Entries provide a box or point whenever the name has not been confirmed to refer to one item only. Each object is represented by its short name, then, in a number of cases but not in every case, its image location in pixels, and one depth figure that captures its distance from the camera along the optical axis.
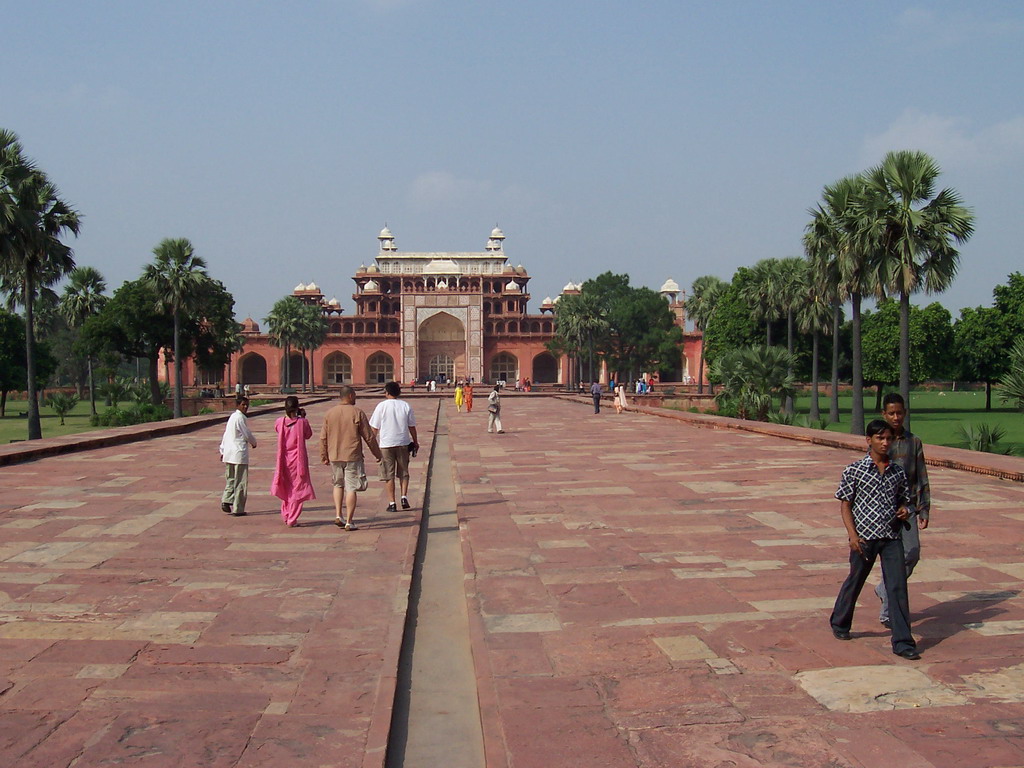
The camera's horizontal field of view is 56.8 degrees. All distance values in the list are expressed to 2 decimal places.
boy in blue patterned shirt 4.73
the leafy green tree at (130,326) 39.22
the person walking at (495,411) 20.41
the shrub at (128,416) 31.19
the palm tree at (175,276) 34.25
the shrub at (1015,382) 18.27
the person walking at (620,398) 31.05
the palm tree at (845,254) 21.66
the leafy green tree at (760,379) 27.25
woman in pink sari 8.49
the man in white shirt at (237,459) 9.04
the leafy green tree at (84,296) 43.78
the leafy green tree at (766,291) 37.44
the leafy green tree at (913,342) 44.19
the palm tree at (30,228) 21.38
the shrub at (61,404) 36.19
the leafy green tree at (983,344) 41.53
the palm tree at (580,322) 57.34
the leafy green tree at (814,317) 34.22
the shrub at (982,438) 17.84
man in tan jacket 8.42
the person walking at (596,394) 30.50
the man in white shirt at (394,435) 9.51
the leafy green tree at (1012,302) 40.12
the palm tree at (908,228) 19.91
